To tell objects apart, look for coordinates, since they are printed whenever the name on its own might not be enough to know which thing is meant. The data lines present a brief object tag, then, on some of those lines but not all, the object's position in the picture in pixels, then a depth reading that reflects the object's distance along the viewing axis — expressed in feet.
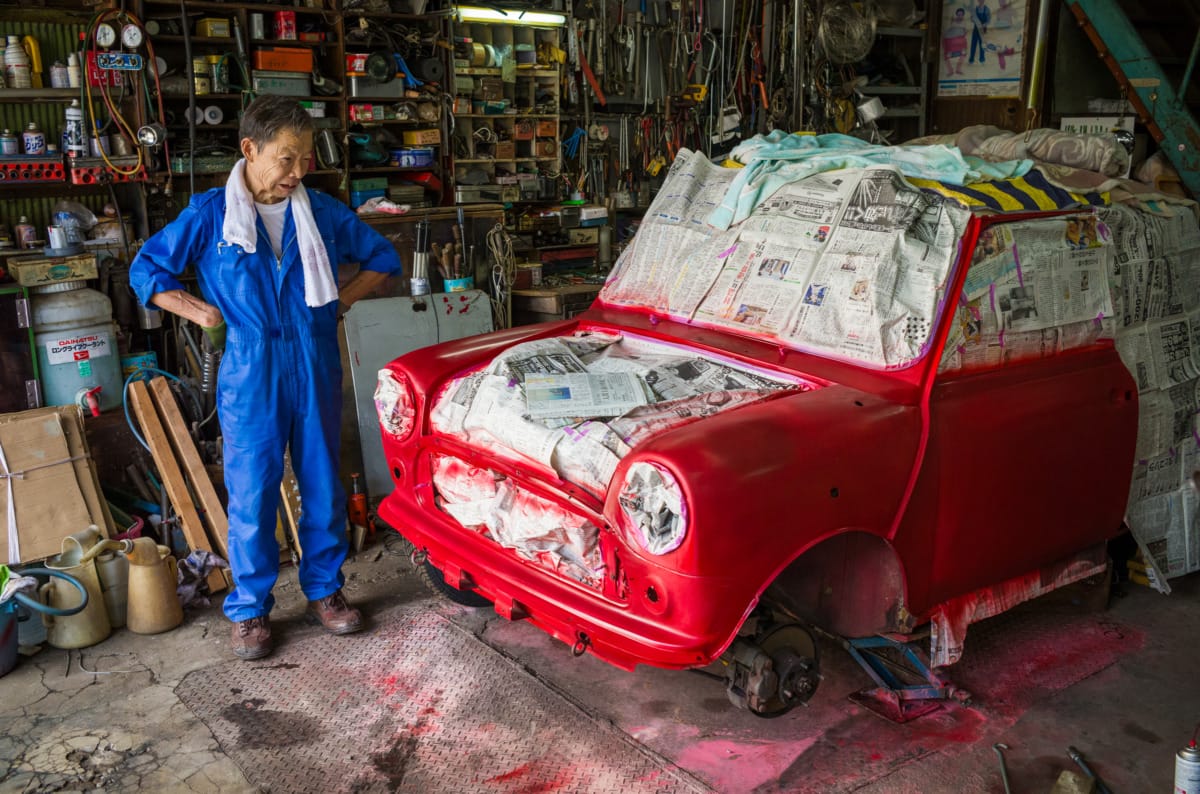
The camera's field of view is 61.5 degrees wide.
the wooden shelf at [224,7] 16.91
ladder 17.90
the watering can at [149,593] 11.56
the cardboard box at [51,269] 13.83
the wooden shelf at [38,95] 15.24
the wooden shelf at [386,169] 19.47
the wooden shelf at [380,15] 18.86
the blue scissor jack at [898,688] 9.81
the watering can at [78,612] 11.16
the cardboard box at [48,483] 12.46
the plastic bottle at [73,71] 15.85
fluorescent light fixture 20.24
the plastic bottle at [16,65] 15.35
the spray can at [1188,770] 7.23
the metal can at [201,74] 17.39
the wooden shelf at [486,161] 21.01
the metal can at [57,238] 14.29
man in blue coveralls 10.36
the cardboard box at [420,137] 20.33
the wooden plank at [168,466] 13.14
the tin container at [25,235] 15.67
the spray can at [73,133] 15.66
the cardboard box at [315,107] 18.75
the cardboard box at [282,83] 18.07
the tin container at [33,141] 15.57
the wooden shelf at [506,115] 20.89
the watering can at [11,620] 10.67
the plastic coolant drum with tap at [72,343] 14.17
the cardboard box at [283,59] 18.11
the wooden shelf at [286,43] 18.31
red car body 7.72
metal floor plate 8.87
